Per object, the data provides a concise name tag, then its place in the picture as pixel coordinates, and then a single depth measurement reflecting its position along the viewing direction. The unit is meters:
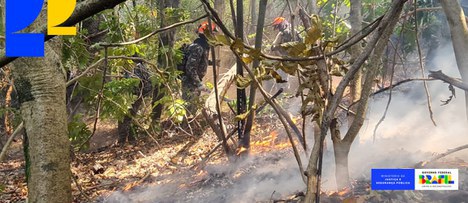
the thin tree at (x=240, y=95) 3.27
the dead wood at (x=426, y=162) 2.25
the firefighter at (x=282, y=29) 6.38
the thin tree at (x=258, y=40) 3.05
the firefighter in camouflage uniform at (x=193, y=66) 6.16
